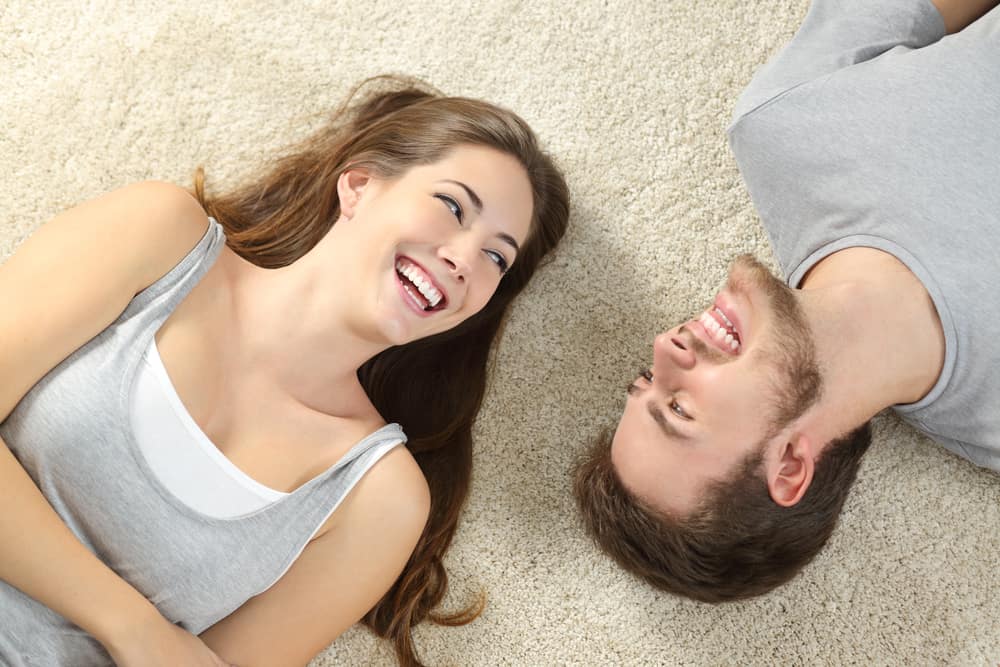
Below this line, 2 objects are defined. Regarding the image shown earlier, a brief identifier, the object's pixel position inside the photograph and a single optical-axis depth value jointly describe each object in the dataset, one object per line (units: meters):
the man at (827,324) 1.62
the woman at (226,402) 1.53
